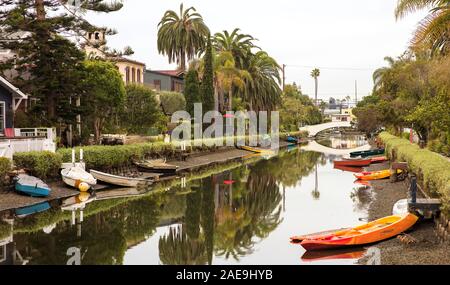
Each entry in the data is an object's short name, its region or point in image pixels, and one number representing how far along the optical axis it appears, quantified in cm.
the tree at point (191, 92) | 5381
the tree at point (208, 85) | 5556
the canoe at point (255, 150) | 6016
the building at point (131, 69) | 5918
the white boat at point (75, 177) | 2516
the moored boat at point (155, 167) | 3288
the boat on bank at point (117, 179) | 2722
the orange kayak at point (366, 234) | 1409
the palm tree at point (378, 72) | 7528
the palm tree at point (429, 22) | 1603
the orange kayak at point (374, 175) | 3034
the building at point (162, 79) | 6894
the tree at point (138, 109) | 4409
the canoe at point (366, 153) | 4572
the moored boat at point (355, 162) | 4141
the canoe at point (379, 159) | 4231
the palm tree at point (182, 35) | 6488
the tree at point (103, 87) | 3555
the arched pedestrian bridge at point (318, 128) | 10256
